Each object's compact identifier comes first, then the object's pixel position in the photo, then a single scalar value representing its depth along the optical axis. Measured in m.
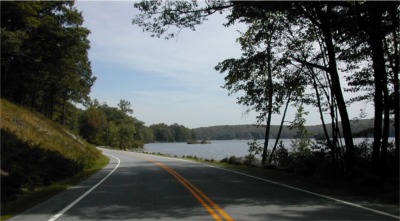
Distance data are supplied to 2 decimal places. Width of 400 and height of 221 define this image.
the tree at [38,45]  34.72
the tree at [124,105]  145.50
